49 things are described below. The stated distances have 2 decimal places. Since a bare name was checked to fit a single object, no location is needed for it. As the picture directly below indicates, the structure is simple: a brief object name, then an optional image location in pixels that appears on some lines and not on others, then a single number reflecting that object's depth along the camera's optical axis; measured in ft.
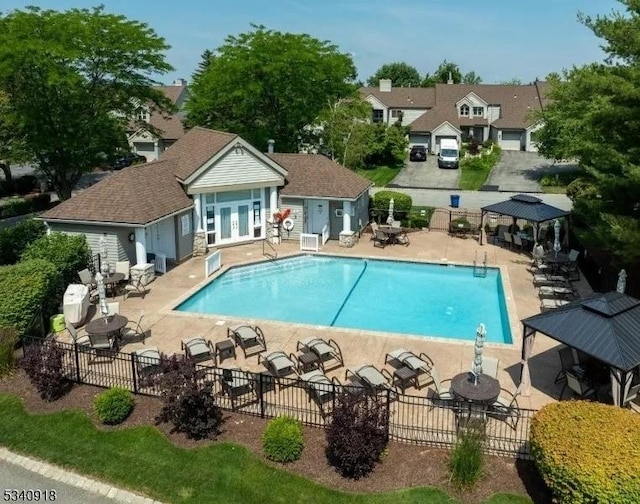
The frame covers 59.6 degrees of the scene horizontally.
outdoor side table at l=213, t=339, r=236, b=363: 52.60
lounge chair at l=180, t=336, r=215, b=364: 51.55
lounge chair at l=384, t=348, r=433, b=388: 48.55
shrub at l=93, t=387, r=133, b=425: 43.10
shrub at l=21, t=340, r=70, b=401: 45.96
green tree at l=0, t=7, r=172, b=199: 102.06
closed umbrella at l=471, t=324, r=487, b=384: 41.57
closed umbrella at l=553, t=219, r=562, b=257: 80.74
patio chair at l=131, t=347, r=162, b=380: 47.09
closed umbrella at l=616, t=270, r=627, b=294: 51.98
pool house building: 76.74
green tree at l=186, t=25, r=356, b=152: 126.93
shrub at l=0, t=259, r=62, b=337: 54.03
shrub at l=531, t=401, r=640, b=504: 29.84
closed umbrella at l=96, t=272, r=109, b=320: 53.78
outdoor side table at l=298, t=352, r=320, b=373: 49.59
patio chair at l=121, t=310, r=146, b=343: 58.18
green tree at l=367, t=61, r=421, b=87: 408.26
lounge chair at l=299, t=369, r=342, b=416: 42.70
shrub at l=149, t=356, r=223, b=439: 40.50
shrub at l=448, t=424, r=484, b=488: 35.94
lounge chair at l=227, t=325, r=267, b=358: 54.90
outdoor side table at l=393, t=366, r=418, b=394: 47.06
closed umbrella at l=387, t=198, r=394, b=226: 100.94
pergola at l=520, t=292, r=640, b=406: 40.40
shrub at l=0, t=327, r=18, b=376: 50.29
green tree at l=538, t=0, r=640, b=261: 55.72
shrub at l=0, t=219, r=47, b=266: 75.00
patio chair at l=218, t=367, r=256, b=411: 44.34
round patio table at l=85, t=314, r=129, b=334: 53.11
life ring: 98.89
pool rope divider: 67.82
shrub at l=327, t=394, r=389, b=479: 36.50
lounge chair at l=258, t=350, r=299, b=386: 49.03
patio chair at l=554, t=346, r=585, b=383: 47.65
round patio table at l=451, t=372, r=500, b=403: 41.09
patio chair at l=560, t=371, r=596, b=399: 44.11
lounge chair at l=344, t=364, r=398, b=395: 45.68
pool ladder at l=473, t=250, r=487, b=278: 84.64
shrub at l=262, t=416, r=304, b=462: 38.50
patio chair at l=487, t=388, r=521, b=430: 40.09
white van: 186.39
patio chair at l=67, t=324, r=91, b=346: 52.77
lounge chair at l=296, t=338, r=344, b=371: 51.42
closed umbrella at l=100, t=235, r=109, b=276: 73.20
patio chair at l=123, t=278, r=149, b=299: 72.28
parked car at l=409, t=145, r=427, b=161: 197.36
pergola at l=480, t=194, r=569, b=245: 86.28
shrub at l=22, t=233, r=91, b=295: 68.13
